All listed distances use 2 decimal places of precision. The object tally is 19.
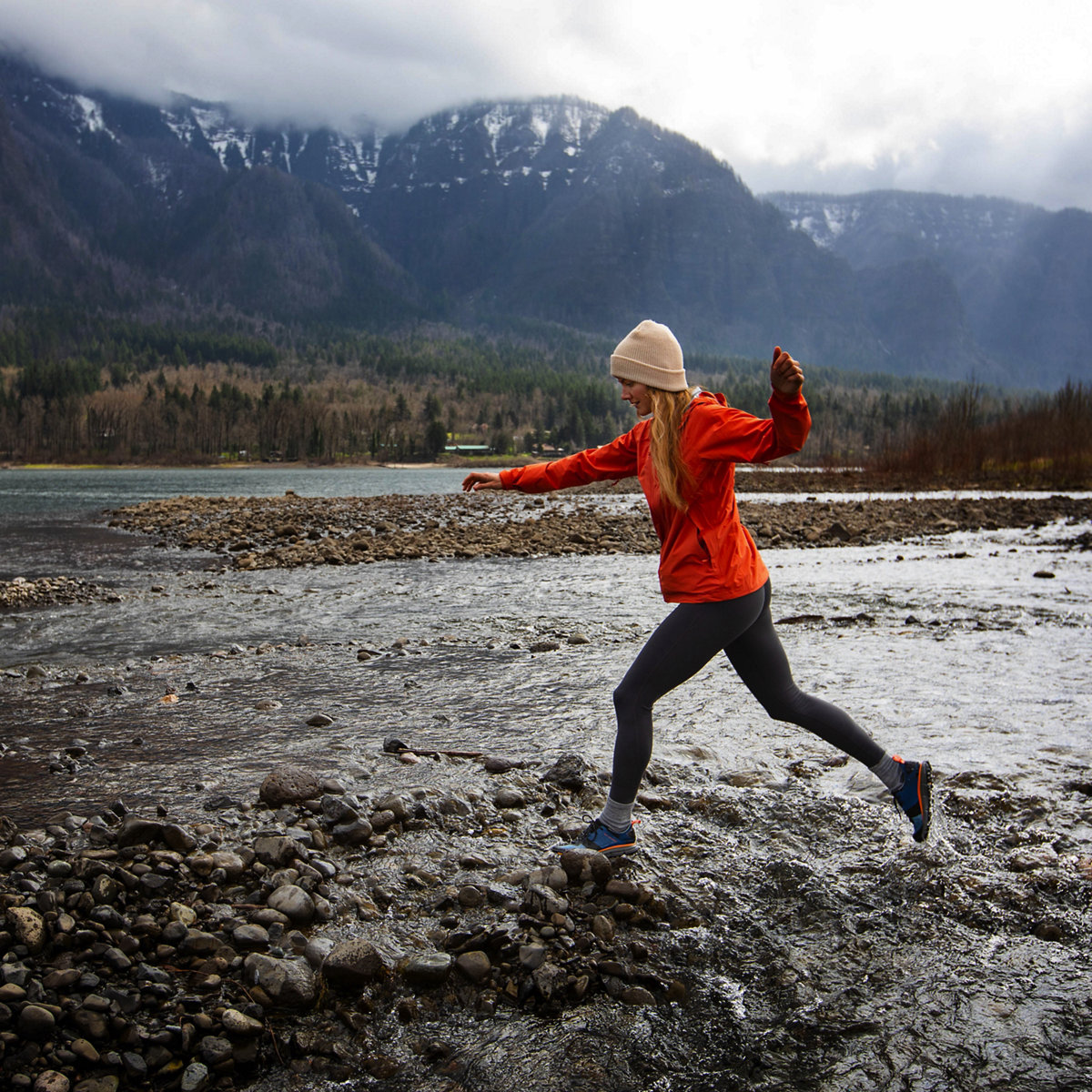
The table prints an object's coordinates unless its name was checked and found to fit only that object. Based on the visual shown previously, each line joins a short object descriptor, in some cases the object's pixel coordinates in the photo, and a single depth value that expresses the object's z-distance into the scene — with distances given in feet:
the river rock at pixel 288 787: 18.07
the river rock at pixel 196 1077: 9.93
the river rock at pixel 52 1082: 9.56
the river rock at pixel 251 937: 12.68
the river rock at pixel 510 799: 18.35
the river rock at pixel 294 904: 13.50
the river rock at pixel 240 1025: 10.68
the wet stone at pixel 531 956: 12.44
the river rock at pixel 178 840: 15.61
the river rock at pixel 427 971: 12.05
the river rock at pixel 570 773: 19.39
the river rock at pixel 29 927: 12.19
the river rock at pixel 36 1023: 10.42
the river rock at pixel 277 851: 15.25
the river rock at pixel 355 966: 11.86
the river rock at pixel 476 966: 12.21
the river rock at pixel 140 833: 15.75
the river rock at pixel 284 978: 11.45
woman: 14.15
